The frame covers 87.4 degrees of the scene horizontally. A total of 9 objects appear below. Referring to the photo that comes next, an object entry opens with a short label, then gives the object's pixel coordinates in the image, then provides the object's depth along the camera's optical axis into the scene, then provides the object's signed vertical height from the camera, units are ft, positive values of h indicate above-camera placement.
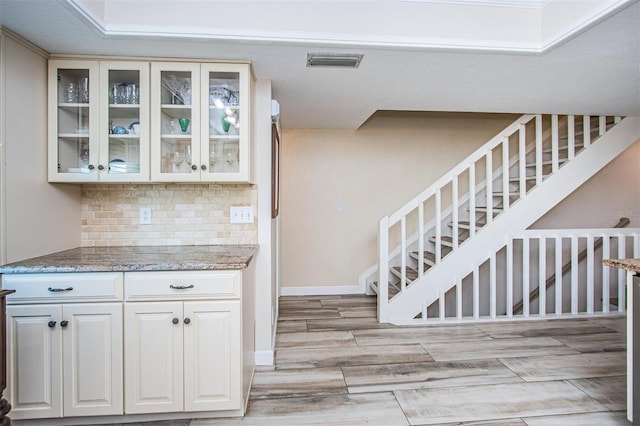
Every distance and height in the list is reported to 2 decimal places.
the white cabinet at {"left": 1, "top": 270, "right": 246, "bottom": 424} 5.38 -2.19
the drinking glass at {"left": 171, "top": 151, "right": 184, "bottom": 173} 6.87 +1.04
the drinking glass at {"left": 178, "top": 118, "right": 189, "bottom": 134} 6.88 +1.77
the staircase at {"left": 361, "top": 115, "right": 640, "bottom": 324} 10.74 +0.06
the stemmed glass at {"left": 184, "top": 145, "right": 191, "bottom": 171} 6.89 +1.18
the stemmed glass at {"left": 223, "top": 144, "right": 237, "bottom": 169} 7.02 +1.22
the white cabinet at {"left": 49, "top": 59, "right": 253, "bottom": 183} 6.62 +1.82
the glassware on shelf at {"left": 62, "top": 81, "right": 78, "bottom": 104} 6.64 +2.35
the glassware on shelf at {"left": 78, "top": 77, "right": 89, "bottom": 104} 6.70 +2.40
